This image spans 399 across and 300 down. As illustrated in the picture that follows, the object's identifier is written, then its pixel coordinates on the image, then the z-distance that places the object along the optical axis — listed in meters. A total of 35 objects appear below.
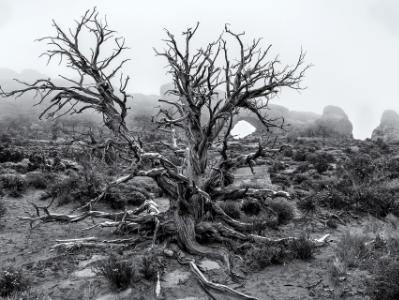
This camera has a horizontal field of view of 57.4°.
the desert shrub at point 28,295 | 5.35
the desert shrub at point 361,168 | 13.39
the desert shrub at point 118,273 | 5.71
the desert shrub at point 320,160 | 15.67
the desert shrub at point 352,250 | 6.16
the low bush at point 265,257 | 6.64
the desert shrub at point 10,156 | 15.32
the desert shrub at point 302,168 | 15.80
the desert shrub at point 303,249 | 6.82
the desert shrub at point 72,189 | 10.51
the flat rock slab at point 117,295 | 5.45
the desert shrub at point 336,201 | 10.23
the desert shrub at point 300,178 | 14.03
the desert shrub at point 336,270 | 5.74
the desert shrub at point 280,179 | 13.88
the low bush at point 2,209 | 9.05
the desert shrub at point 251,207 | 10.06
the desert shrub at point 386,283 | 4.73
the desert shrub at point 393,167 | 13.85
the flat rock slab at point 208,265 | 6.59
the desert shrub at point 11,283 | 5.48
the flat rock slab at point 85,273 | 6.16
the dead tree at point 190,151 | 7.30
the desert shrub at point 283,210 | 9.34
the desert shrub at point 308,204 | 9.96
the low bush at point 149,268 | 6.05
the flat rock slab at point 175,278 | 6.02
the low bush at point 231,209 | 9.57
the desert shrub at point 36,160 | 14.36
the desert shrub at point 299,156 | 19.70
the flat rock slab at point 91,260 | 6.63
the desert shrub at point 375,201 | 9.57
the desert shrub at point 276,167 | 16.30
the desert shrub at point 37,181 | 11.87
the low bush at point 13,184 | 11.02
